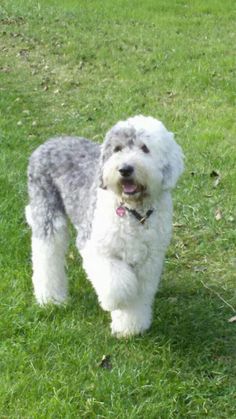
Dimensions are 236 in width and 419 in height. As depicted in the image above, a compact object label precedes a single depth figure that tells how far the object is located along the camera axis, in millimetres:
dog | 4039
